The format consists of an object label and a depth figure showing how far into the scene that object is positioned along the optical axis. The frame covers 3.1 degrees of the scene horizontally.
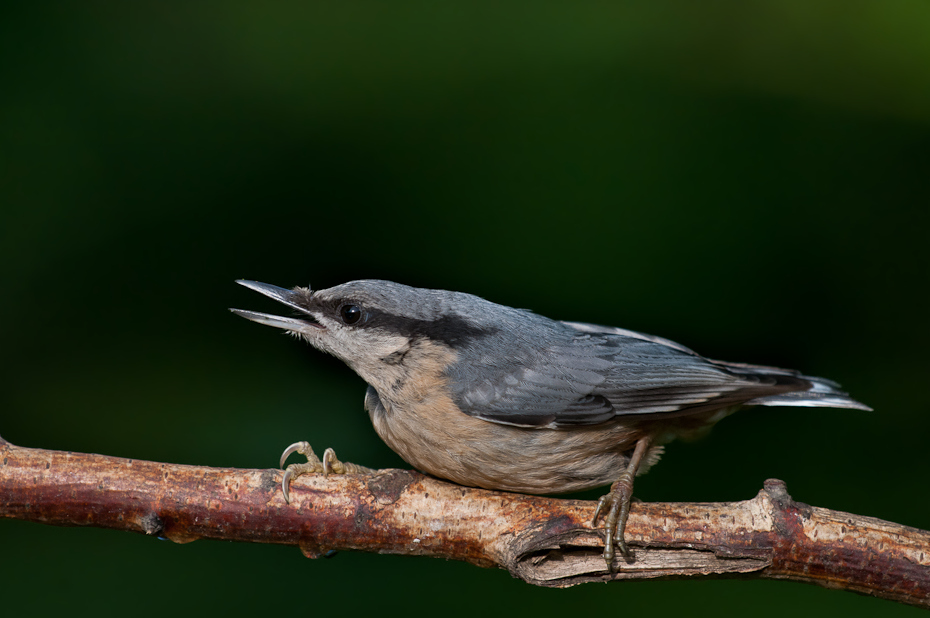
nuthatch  3.55
